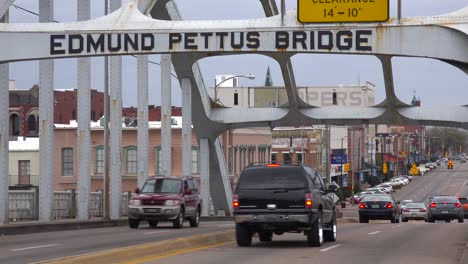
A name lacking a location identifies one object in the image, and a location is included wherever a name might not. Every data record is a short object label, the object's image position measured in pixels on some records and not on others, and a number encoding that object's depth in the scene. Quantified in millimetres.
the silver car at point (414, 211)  56406
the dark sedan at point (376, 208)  47312
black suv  22328
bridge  26203
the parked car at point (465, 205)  61406
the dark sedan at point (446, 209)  52969
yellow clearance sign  25812
